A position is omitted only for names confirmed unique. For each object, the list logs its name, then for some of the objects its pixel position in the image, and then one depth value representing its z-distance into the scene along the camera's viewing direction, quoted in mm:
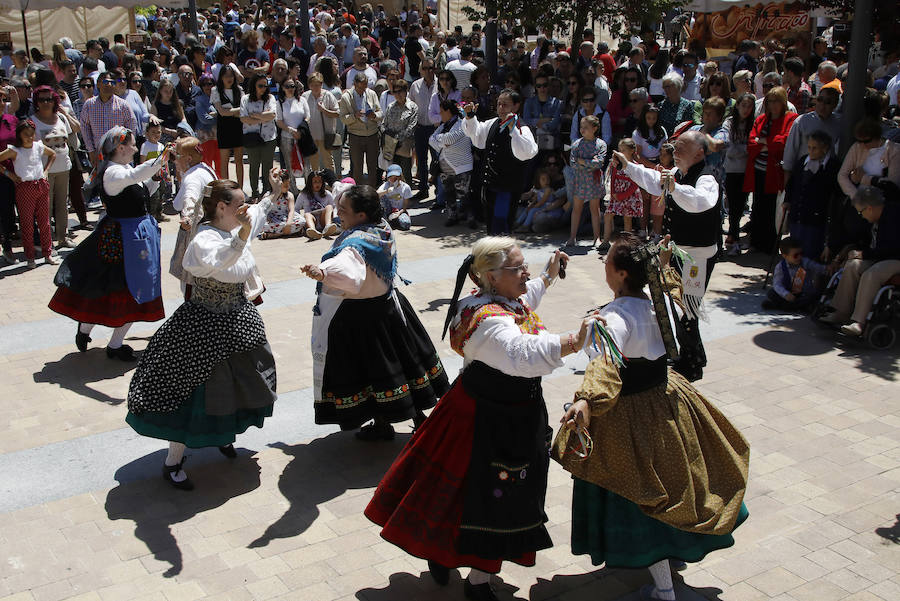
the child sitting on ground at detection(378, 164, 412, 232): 11584
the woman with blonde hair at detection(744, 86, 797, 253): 9648
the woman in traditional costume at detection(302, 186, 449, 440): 5125
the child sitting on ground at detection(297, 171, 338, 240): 10898
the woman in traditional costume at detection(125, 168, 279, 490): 4926
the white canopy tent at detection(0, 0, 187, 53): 22766
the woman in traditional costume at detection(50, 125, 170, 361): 6887
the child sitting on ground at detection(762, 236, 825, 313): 8195
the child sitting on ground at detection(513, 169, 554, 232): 11211
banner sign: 16828
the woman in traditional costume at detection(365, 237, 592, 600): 3830
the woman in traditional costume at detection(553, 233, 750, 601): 3719
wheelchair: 7277
